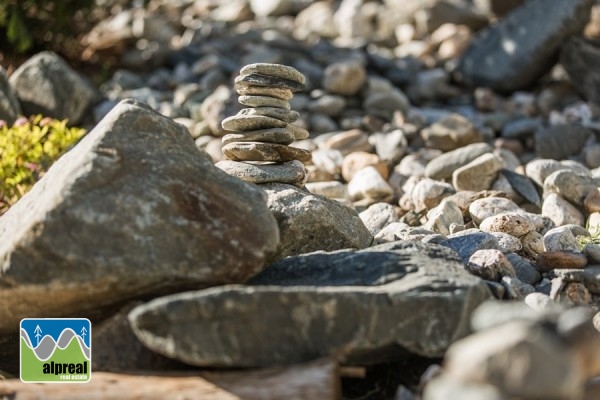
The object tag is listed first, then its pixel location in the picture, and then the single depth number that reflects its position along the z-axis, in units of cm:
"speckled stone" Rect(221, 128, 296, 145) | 421
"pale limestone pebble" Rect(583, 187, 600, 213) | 462
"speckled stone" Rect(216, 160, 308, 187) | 403
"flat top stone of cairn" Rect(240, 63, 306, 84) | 421
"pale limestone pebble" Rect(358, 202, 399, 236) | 476
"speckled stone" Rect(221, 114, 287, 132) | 422
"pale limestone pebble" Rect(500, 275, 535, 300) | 324
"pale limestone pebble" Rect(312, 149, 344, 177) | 584
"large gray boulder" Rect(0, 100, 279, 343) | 282
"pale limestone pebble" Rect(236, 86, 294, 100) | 427
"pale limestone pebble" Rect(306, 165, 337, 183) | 578
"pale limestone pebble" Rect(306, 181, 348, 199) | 542
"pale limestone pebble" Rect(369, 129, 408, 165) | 610
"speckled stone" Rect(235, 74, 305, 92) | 422
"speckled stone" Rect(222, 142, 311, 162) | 416
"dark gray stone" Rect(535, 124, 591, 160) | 626
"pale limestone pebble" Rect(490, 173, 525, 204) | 513
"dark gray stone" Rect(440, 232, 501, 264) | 372
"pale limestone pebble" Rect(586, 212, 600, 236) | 444
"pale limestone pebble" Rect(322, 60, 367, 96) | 730
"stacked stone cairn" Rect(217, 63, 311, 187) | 417
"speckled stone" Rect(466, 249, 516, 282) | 340
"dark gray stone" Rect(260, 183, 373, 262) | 363
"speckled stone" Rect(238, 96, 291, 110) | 427
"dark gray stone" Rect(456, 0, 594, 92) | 756
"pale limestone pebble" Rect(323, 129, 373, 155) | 620
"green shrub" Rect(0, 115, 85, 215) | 497
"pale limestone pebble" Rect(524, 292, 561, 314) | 323
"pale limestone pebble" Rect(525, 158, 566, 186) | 527
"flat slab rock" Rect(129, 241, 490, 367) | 256
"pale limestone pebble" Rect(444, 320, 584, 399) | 207
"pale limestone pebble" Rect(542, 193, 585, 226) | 461
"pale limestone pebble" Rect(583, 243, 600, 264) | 370
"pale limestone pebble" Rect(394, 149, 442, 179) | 580
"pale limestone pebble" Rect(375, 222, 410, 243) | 421
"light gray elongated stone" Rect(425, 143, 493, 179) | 547
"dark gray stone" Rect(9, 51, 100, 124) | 661
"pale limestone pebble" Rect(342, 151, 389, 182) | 570
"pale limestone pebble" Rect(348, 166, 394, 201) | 532
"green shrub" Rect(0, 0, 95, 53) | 762
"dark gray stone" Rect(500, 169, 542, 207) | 509
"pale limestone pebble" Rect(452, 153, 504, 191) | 519
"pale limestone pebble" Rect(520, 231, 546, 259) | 400
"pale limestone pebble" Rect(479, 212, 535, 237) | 407
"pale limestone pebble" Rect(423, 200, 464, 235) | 443
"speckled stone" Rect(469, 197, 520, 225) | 450
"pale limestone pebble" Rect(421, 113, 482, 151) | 638
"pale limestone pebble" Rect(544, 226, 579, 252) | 399
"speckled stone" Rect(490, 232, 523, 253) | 392
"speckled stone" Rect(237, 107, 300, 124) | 427
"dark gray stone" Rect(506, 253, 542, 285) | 365
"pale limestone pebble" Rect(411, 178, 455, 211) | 496
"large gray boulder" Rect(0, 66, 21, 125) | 614
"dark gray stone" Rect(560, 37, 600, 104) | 733
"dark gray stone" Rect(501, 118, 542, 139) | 672
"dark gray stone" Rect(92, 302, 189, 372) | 289
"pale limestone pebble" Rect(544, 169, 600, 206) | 477
